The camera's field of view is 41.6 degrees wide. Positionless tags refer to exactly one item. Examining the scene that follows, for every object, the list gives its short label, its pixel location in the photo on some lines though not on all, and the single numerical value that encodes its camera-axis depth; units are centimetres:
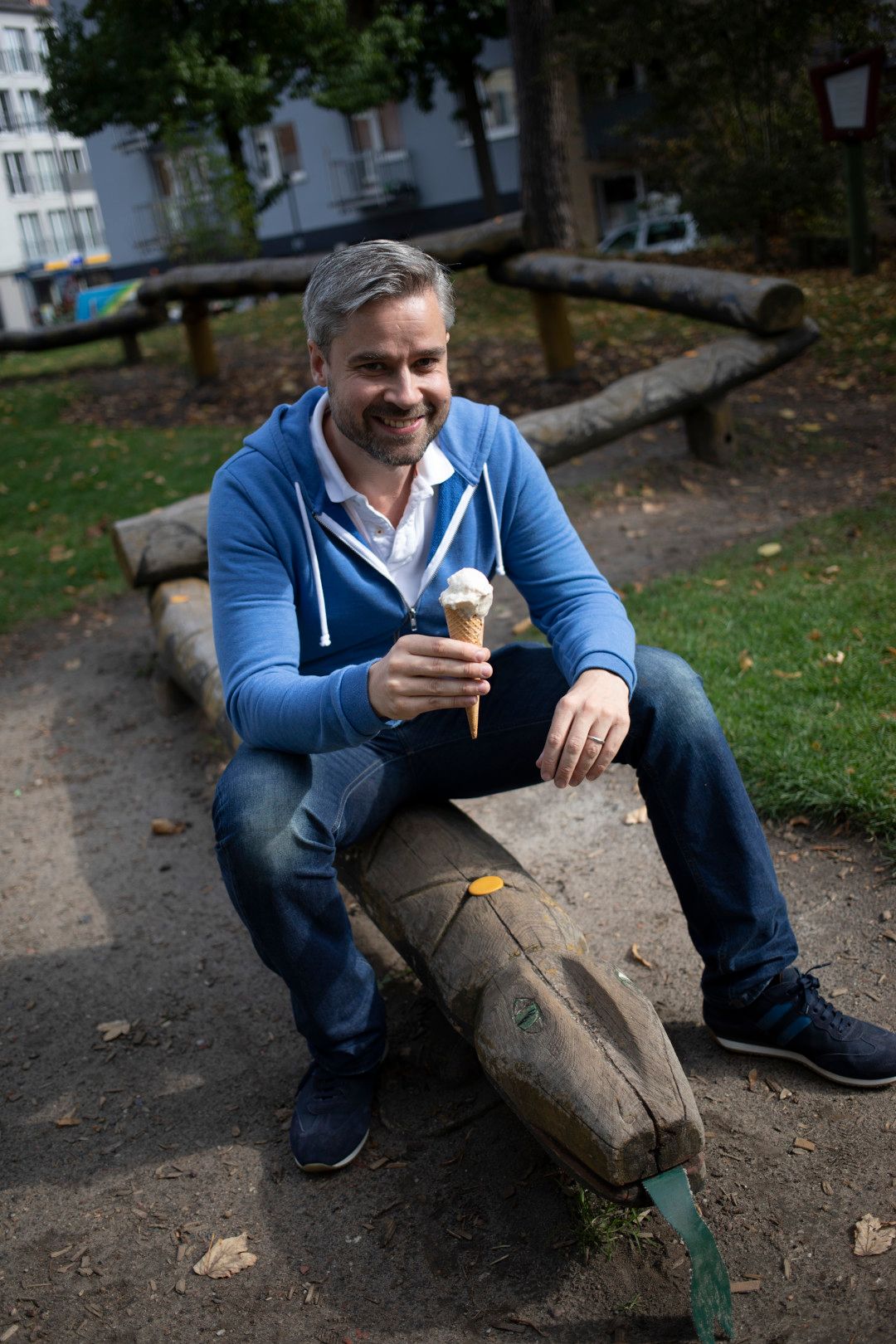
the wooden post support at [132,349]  1356
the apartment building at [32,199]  5034
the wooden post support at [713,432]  679
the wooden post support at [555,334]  866
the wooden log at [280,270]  816
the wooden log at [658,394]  640
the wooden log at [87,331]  1188
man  234
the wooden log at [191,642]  425
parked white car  1791
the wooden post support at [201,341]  1064
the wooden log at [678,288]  655
